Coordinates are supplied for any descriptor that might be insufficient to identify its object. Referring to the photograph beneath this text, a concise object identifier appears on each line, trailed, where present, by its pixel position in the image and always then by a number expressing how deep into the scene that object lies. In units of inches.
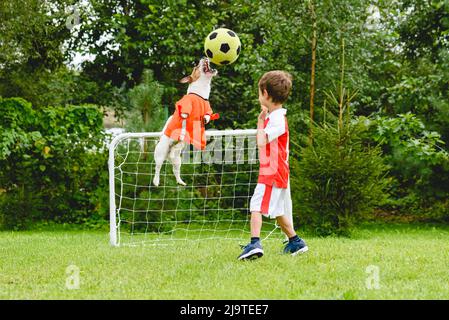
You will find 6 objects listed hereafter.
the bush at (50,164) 412.2
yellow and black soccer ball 213.6
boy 220.5
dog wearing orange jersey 212.8
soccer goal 362.9
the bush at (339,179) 334.3
